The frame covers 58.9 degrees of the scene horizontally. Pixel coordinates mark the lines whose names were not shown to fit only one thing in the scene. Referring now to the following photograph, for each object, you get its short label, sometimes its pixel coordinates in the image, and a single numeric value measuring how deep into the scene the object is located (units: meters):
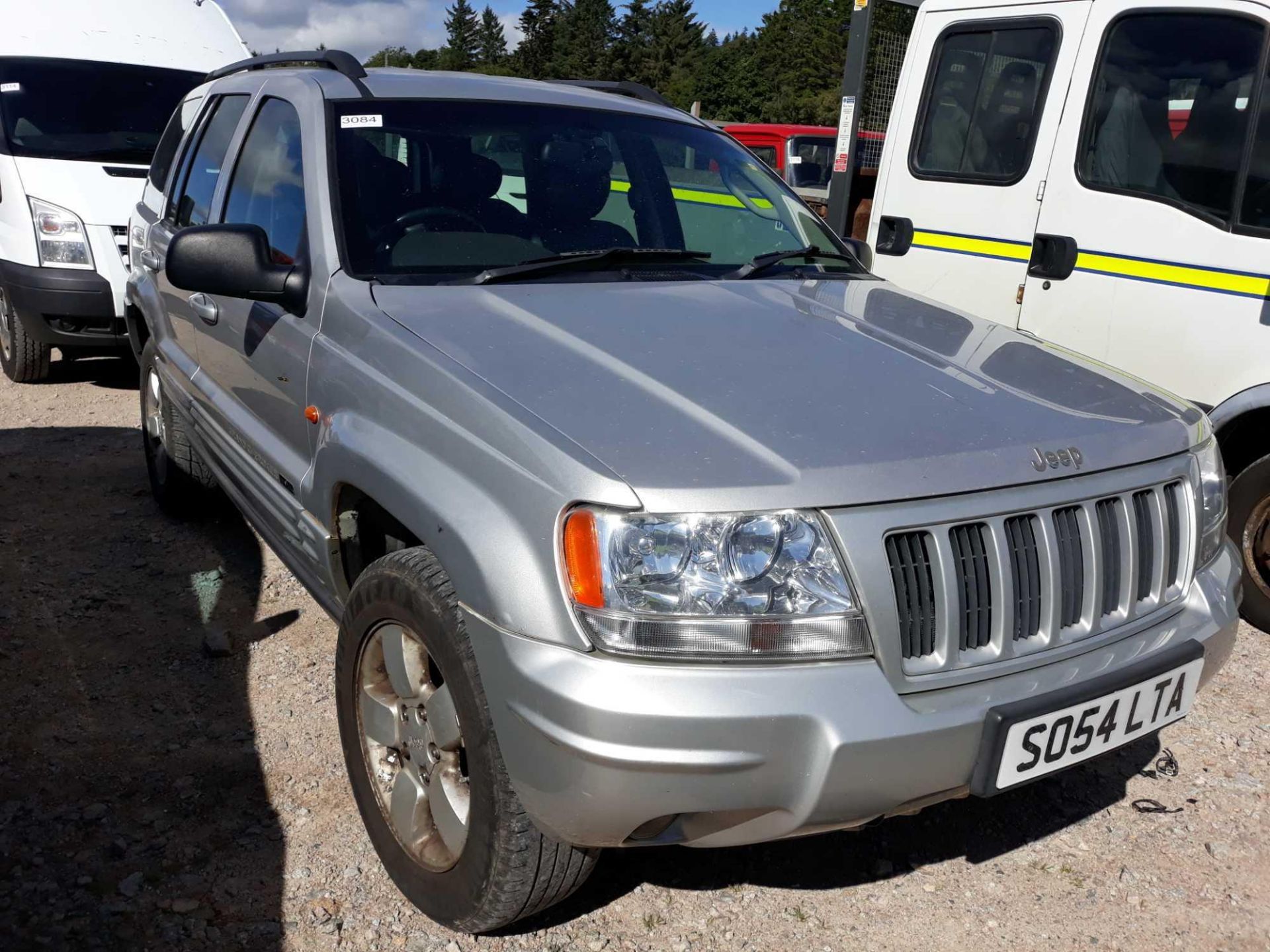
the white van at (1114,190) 4.01
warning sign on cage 5.86
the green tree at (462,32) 106.38
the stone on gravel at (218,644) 3.62
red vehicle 11.09
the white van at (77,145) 6.59
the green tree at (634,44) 80.44
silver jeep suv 1.88
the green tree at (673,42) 78.94
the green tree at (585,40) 81.56
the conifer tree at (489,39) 104.56
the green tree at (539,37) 87.88
